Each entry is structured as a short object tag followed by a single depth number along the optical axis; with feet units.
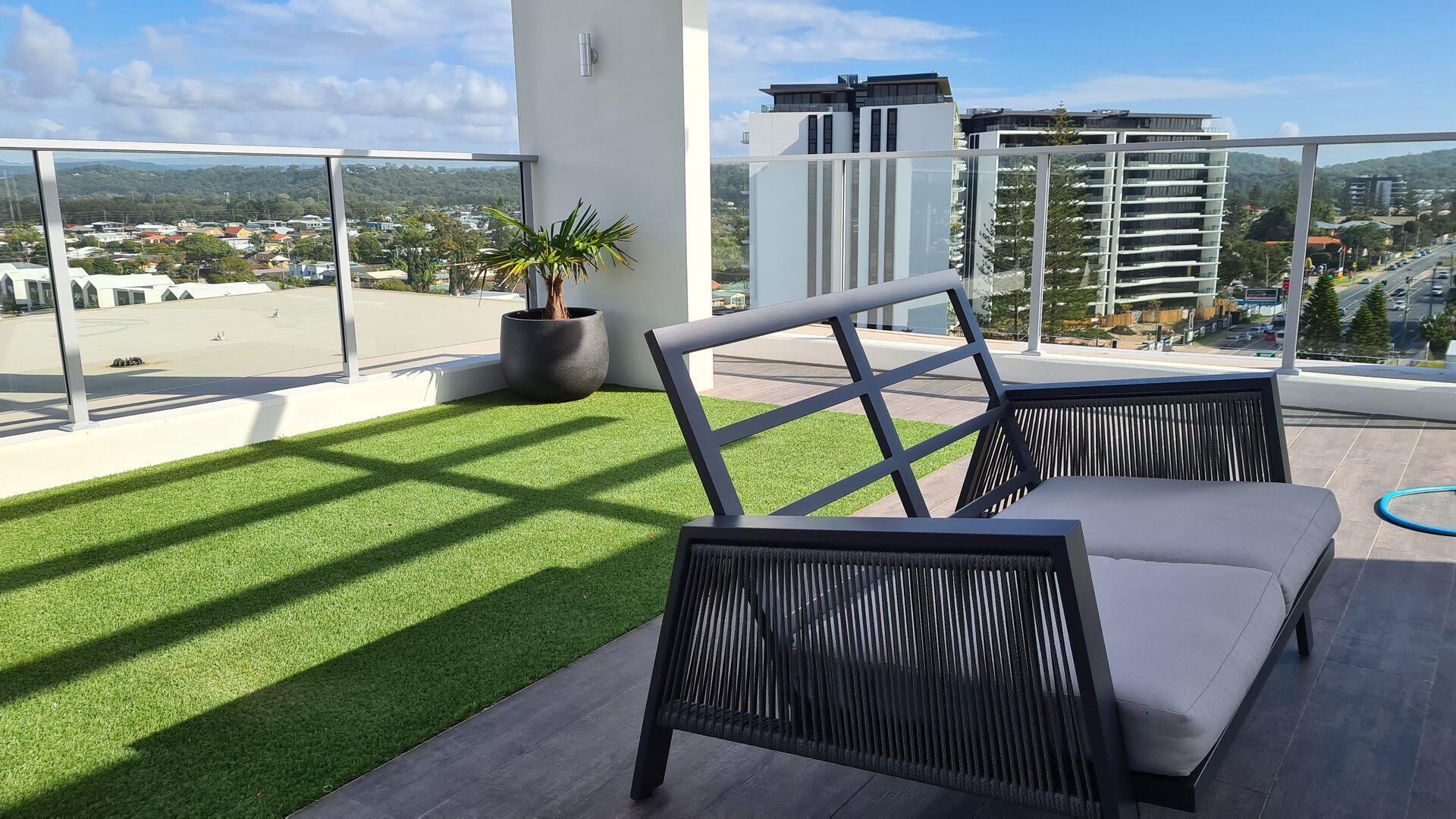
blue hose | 10.23
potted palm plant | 16.99
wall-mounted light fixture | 17.95
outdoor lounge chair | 4.33
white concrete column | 17.37
